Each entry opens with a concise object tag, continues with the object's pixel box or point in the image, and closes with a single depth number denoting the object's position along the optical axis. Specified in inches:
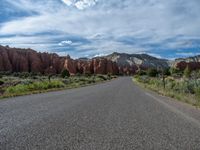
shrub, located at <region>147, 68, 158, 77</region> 2169.7
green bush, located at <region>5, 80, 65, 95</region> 534.7
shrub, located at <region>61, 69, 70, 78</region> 1747.4
